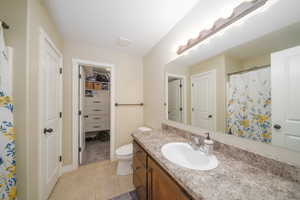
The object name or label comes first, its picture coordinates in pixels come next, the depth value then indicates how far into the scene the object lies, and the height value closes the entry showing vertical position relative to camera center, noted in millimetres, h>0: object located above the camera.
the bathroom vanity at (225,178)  487 -436
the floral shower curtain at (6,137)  789 -275
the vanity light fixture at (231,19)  690 +633
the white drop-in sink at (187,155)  853 -495
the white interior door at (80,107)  2031 -116
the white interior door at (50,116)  1217 -199
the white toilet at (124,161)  1709 -1043
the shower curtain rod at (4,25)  828 +614
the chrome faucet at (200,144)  855 -409
